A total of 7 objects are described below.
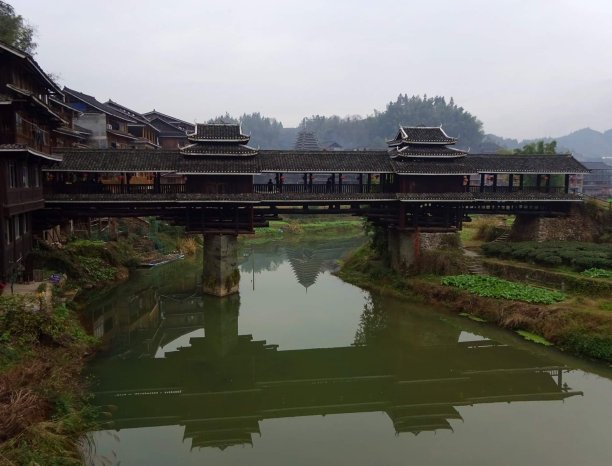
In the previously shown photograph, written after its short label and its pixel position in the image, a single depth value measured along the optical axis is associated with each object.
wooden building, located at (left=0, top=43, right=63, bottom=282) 18.11
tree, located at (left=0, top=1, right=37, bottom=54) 32.06
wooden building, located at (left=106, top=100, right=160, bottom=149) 48.95
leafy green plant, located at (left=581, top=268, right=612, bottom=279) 21.96
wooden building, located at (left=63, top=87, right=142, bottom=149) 41.06
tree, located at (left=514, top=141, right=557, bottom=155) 46.25
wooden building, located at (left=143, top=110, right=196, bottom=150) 57.38
